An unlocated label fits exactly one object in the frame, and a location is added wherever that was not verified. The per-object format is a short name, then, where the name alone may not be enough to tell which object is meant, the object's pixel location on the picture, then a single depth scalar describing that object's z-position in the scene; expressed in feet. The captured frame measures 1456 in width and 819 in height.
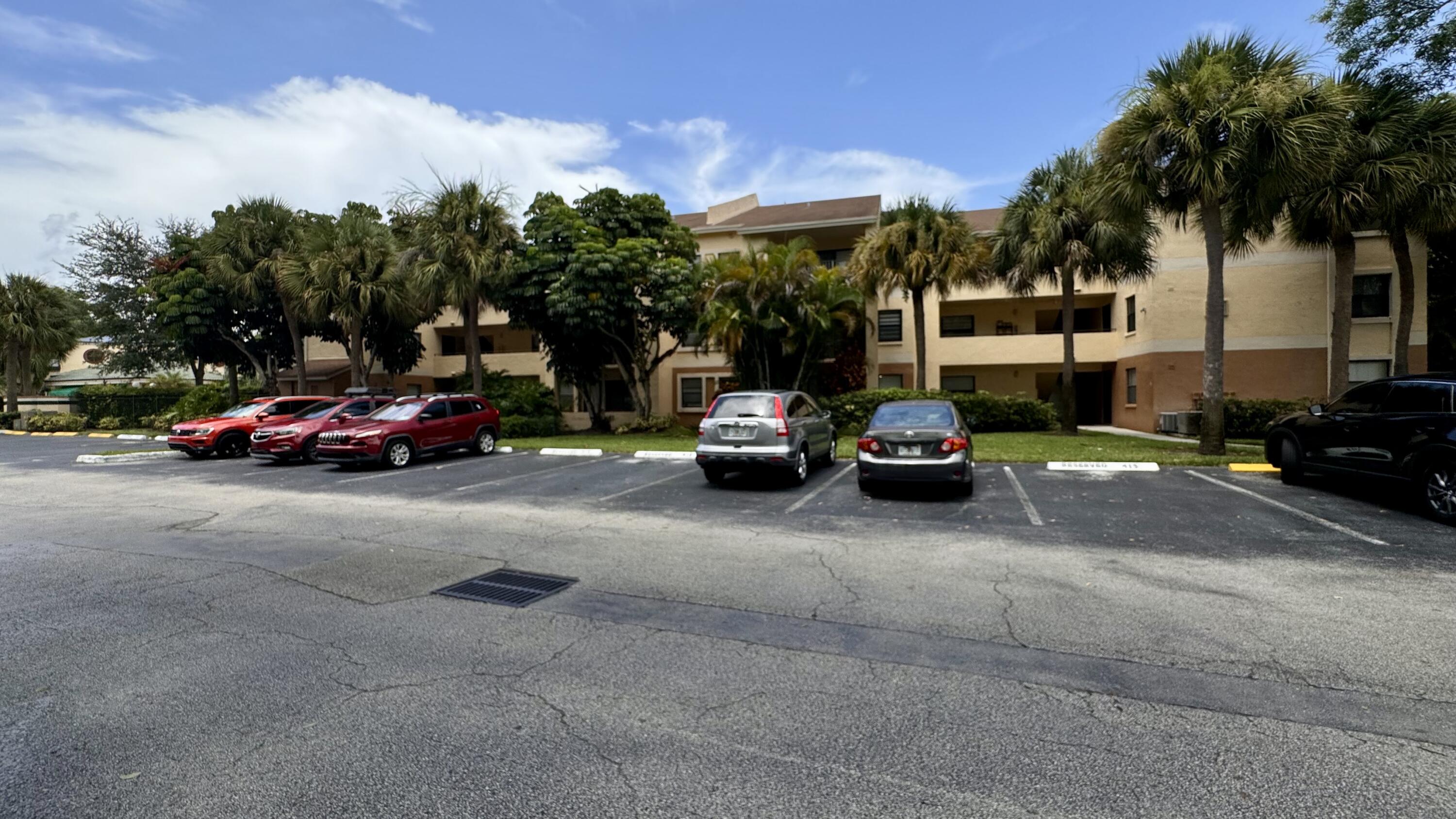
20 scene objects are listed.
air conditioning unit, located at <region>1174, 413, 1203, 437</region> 72.49
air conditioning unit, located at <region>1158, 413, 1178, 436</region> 74.59
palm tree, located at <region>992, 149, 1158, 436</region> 63.41
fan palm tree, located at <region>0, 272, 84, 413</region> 114.52
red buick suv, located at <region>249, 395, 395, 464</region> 53.78
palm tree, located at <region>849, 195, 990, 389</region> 71.46
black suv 27.71
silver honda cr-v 37.91
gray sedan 33.78
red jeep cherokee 49.37
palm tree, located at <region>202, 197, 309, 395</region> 85.71
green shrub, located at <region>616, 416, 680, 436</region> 86.22
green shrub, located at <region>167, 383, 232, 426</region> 99.76
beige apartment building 73.67
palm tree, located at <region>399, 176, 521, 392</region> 76.07
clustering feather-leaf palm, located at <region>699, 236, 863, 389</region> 74.95
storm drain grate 19.07
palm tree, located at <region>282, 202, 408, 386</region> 78.07
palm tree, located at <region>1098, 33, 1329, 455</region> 42.24
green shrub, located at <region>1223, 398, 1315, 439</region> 67.72
